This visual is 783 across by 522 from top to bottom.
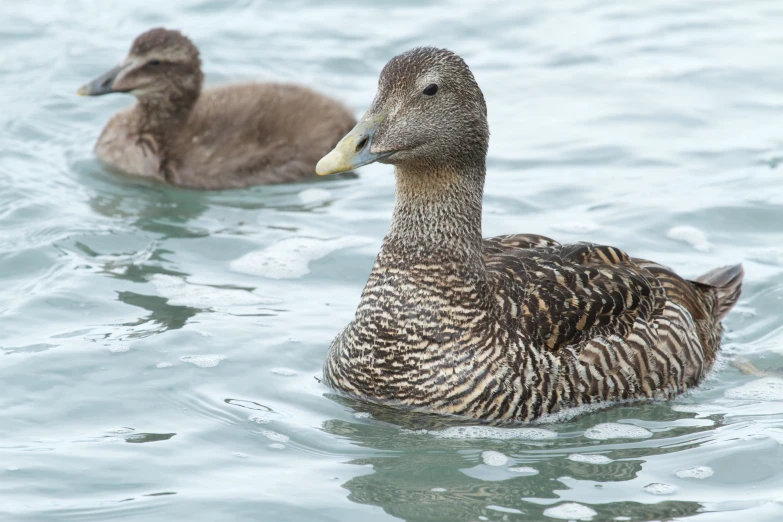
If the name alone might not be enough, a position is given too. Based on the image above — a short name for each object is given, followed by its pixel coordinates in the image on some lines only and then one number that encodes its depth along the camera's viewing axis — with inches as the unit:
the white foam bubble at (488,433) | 469.7
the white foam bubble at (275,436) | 473.4
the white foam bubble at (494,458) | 455.2
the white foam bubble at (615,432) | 477.1
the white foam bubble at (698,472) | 448.4
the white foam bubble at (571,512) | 420.2
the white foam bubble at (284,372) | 533.6
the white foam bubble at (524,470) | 450.9
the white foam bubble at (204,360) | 538.0
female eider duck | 464.8
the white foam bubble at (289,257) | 641.0
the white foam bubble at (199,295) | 601.9
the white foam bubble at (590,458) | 459.5
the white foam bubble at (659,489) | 436.1
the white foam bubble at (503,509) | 424.2
